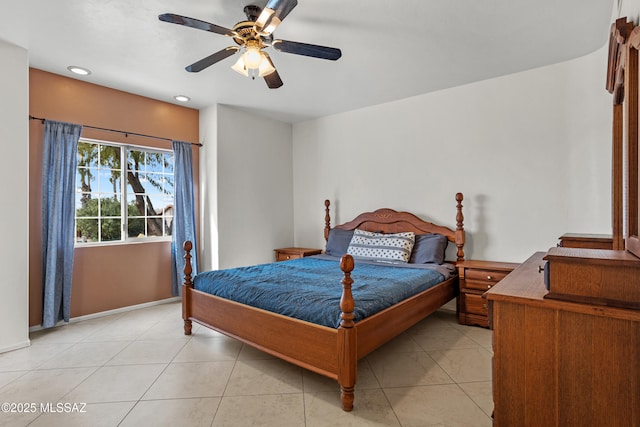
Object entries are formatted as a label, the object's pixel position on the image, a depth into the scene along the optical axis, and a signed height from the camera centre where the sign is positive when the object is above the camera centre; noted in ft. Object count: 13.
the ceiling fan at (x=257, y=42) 6.27 +3.77
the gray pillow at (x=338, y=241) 14.27 -1.26
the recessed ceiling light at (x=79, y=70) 10.54 +4.74
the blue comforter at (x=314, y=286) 7.16 -1.91
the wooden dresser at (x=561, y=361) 3.50 -1.71
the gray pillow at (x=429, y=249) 11.91 -1.36
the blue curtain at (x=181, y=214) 13.88 -0.01
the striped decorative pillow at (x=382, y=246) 12.23 -1.29
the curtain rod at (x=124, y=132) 10.66 +3.17
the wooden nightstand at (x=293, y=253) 15.23 -1.86
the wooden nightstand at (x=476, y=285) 10.50 -2.39
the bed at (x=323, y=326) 6.40 -2.67
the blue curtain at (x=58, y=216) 10.62 -0.06
